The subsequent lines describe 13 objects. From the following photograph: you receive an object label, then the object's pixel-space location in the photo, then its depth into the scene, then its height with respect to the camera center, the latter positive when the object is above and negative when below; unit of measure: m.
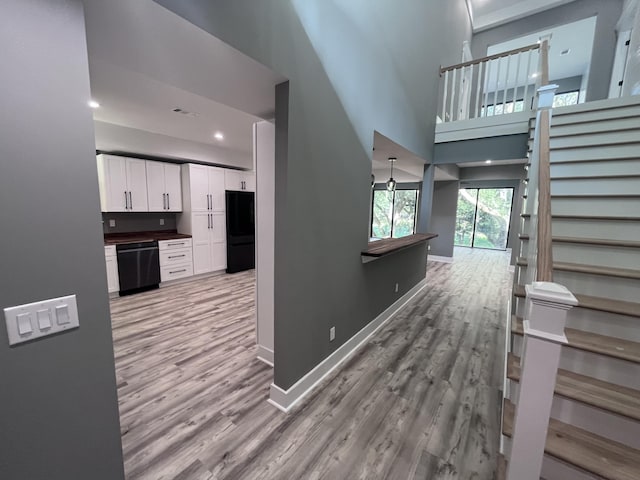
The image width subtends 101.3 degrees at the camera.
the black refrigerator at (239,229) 5.45 -0.47
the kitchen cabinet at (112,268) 3.85 -0.96
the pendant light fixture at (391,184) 4.21 +0.42
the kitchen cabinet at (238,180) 5.41 +0.56
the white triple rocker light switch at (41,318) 0.82 -0.38
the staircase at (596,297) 1.31 -0.57
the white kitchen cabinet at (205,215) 4.91 -0.18
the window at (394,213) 10.03 -0.10
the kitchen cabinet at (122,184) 3.98 +0.32
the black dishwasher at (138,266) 4.01 -0.98
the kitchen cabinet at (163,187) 4.54 +0.32
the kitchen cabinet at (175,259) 4.51 -0.95
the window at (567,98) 7.60 +3.41
